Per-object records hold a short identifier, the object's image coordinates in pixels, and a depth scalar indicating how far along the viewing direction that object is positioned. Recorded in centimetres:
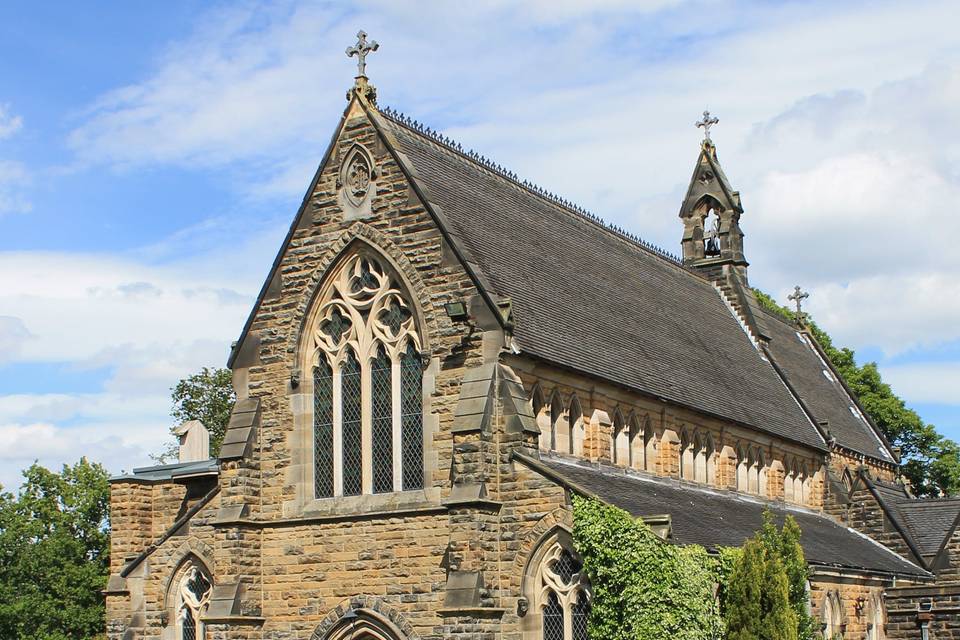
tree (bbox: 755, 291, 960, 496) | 6022
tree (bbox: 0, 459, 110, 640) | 4772
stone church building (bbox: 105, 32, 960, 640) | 2347
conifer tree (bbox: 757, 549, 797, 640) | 2384
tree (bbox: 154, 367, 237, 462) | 5328
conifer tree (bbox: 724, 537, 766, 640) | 2392
